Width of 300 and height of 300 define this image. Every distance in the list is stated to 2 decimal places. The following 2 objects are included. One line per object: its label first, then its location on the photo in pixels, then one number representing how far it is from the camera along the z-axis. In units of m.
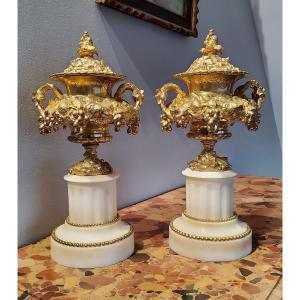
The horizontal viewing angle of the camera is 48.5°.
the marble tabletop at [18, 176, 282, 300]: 0.62
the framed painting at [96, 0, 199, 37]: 1.08
